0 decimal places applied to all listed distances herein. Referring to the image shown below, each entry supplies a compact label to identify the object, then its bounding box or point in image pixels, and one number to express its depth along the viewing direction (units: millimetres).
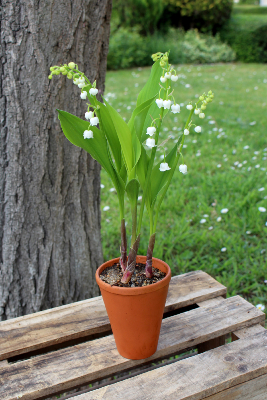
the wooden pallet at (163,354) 922
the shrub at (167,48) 8883
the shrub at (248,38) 10170
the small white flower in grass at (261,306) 1593
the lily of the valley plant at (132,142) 868
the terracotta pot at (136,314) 952
